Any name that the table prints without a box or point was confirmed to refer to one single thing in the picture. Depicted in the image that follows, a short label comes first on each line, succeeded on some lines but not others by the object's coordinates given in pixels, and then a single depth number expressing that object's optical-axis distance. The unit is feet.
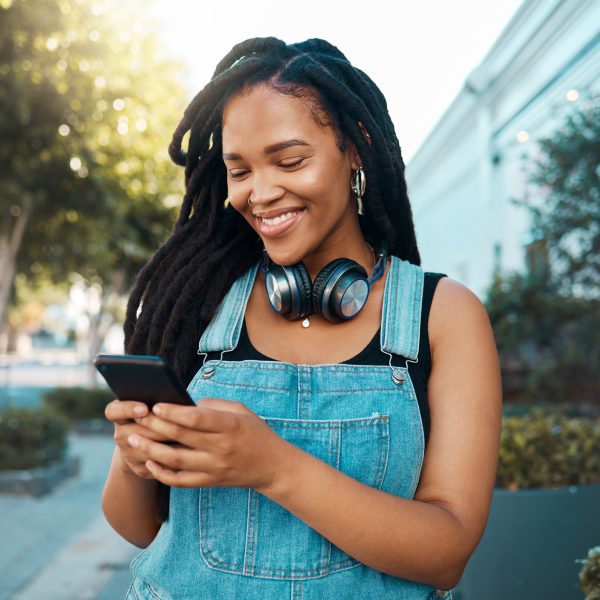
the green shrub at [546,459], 11.95
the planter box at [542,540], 11.14
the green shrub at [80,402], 45.57
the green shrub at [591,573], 7.86
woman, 4.55
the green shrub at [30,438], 26.35
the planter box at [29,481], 25.70
